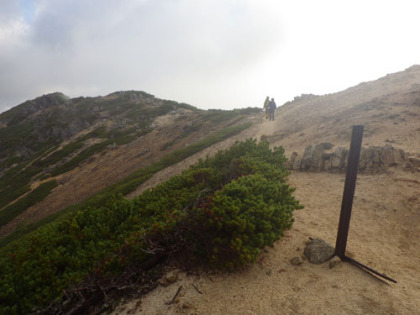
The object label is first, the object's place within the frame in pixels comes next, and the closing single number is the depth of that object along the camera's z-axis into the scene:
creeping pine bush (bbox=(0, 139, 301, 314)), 5.96
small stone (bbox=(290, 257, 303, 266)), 6.32
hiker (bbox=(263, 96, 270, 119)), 30.12
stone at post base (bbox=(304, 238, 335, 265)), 6.36
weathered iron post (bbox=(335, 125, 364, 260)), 5.68
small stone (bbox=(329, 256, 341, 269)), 6.09
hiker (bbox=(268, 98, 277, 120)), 30.81
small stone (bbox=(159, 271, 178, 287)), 6.02
